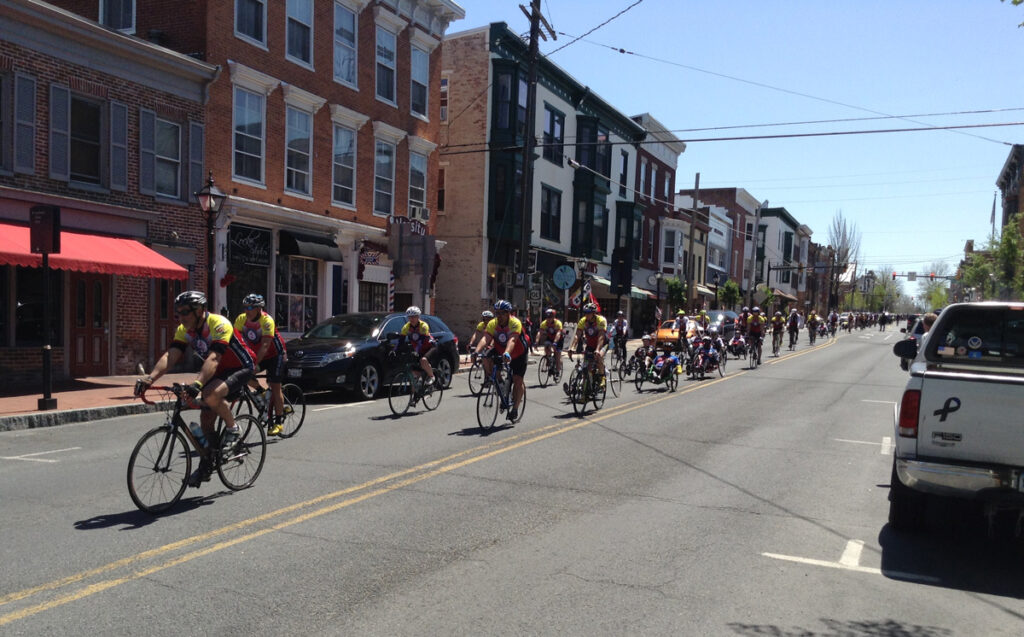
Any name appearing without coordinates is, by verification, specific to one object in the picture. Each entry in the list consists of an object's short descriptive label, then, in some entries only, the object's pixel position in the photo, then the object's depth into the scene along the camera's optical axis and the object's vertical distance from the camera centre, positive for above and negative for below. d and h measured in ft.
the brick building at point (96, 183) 47.24 +6.77
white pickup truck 16.99 -2.84
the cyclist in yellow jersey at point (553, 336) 58.23 -2.96
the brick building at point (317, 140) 62.13 +14.23
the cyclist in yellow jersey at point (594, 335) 42.57 -2.04
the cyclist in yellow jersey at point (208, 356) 21.16 -1.97
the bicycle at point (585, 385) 41.55 -4.72
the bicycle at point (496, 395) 35.12 -4.65
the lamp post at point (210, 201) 51.80 +5.82
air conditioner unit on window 86.53 +9.01
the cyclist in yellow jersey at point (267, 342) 31.76 -2.30
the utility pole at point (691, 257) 117.40 +6.67
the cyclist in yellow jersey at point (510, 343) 36.22 -2.28
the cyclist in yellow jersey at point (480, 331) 39.53 -1.95
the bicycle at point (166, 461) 20.27 -4.81
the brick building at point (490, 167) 99.30 +17.19
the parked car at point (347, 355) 45.11 -3.91
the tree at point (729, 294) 180.45 +2.22
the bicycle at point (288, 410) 31.42 -5.16
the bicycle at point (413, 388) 41.01 -5.20
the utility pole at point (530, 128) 76.43 +16.88
